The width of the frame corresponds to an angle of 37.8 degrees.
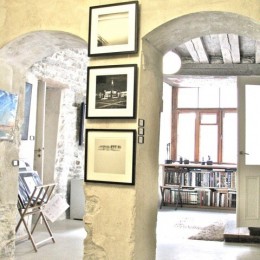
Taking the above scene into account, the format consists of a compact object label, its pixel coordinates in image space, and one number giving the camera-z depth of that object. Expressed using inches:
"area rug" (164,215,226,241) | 221.9
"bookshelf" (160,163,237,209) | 329.4
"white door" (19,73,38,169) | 214.4
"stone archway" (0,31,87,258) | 142.9
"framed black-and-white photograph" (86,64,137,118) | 122.3
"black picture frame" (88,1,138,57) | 122.3
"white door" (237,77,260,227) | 221.9
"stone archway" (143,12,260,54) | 118.1
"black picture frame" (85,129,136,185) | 121.2
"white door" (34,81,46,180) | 234.5
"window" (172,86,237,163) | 355.9
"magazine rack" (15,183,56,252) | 179.0
